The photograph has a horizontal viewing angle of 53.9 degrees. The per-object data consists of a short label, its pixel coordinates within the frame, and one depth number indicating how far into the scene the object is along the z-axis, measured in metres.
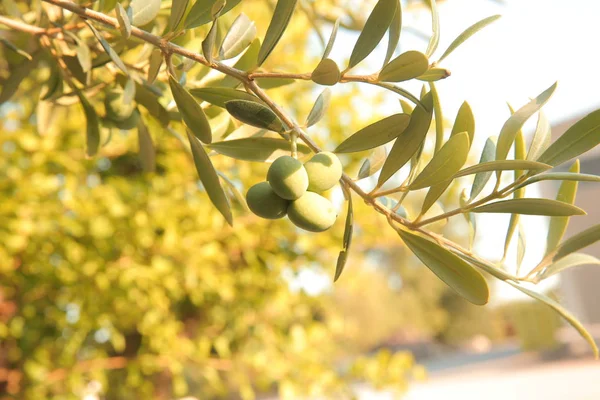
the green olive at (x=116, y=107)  0.40
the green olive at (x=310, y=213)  0.27
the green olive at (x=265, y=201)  0.28
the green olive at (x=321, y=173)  0.27
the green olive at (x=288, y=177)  0.26
